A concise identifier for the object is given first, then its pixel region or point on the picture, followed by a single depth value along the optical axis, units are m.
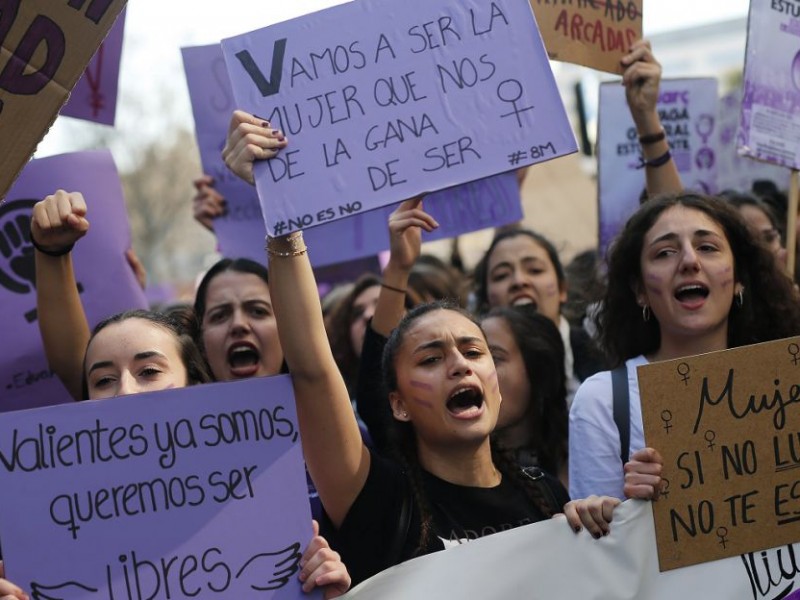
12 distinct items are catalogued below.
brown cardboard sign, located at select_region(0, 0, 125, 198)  2.75
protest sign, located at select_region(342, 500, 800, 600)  2.72
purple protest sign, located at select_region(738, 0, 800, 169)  4.28
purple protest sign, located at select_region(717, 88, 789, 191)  5.75
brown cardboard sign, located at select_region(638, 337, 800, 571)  2.75
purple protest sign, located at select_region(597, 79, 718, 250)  5.14
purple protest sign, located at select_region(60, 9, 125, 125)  4.68
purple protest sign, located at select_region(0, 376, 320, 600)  2.51
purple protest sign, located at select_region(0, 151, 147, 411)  3.88
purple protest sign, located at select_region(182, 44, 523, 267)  4.88
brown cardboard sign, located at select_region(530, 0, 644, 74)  4.30
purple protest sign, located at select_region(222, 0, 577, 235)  2.81
